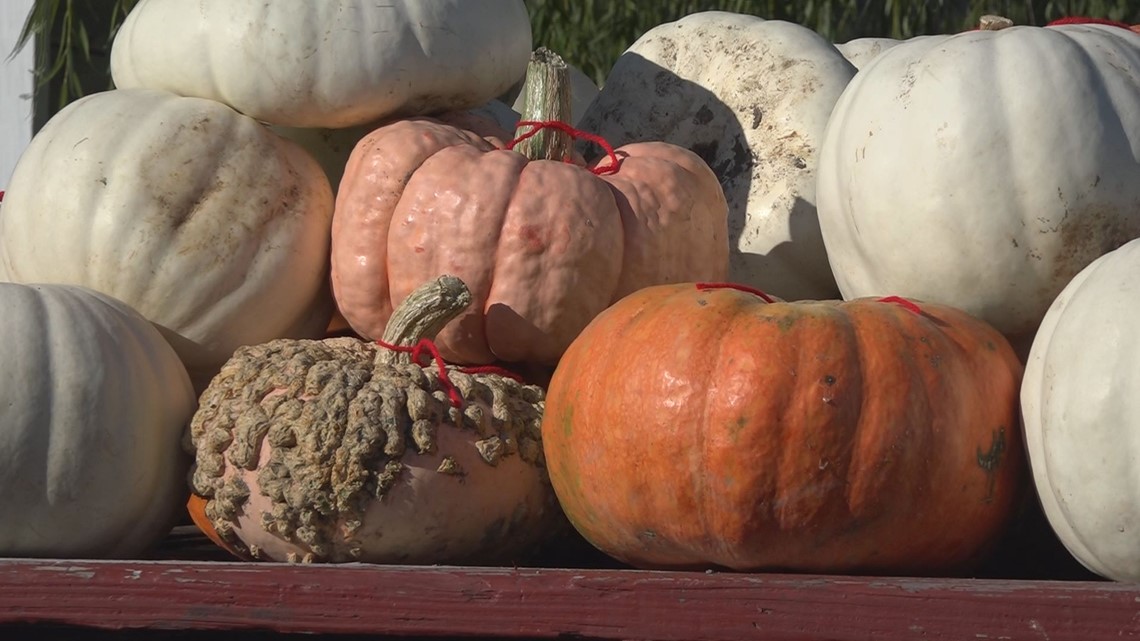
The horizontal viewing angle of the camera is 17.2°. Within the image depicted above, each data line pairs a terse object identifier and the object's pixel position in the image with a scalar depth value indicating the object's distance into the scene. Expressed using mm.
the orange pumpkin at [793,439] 2699
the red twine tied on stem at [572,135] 3051
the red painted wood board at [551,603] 2613
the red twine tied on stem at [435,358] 2830
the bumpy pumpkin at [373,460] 2777
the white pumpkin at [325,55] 3037
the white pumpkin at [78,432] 2787
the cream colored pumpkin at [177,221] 3010
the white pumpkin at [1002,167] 2845
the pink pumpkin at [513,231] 2952
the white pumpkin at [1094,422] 2677
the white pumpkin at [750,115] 3215
